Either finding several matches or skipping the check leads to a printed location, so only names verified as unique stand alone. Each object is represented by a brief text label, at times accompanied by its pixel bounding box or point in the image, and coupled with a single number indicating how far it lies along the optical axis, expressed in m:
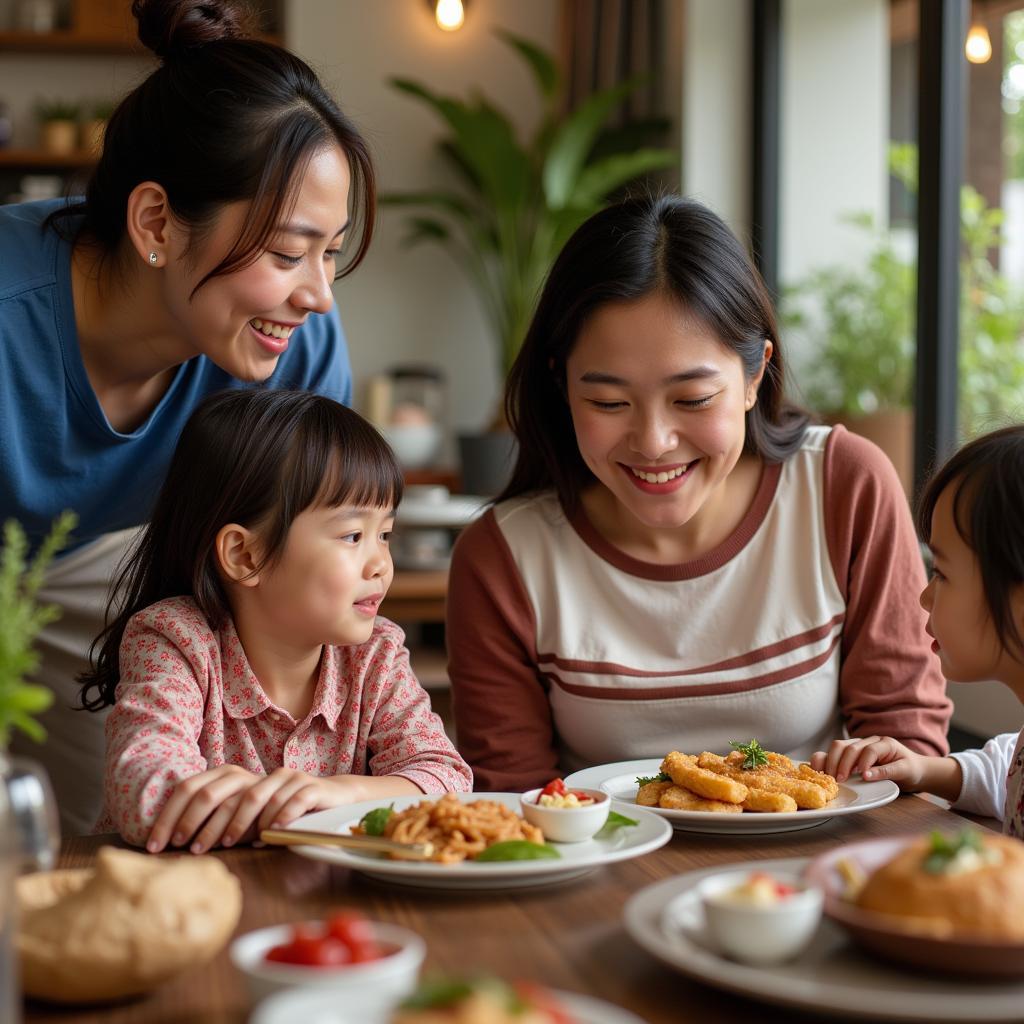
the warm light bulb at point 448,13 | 5.24
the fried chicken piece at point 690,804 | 1.34
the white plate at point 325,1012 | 0.74
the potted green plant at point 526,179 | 4.84
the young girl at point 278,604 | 1.54
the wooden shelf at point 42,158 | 5.42
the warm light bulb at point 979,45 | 3.47
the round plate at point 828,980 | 0.82
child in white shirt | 1.33
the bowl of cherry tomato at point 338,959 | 0.77
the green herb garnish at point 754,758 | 1.42
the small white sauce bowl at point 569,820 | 1.19
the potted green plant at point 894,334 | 3.54
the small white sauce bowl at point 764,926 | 0.88
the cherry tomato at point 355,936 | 0.83
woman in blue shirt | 1.75
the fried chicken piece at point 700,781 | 1.34
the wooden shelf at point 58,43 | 5.40
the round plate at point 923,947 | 0.84
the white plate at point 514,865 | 1.10
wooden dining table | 0.90
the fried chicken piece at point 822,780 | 1.37
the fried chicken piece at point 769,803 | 1.32
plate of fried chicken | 1.31
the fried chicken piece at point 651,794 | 1.38
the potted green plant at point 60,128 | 5.44
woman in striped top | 1.71
